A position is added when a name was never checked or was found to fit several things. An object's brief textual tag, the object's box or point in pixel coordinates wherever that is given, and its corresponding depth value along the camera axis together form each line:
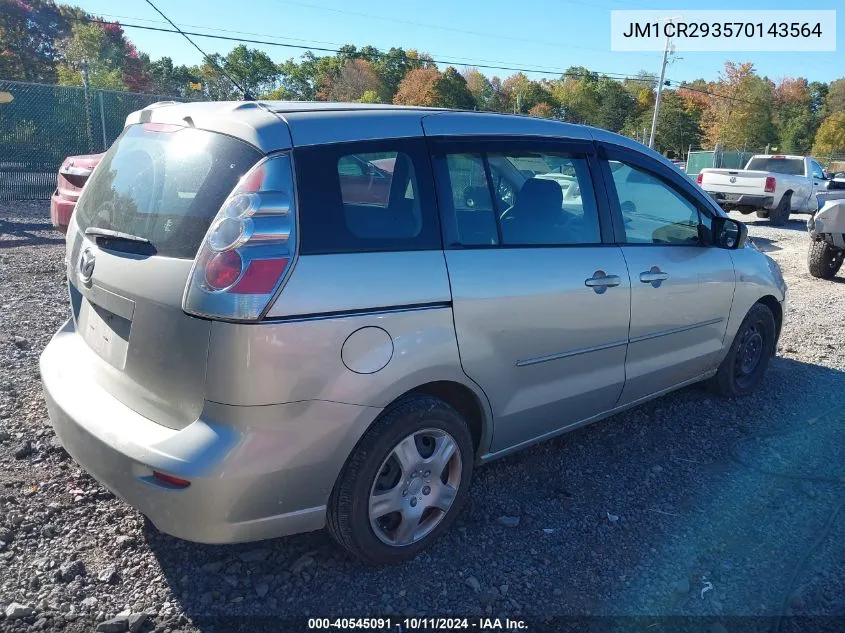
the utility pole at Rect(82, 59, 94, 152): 12.62
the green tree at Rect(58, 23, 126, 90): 51.06
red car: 7.06
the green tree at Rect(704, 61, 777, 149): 52.84
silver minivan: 2.21
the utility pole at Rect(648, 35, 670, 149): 44.28
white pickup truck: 15.64
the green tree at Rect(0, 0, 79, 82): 54.00
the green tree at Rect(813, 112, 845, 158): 57.16
